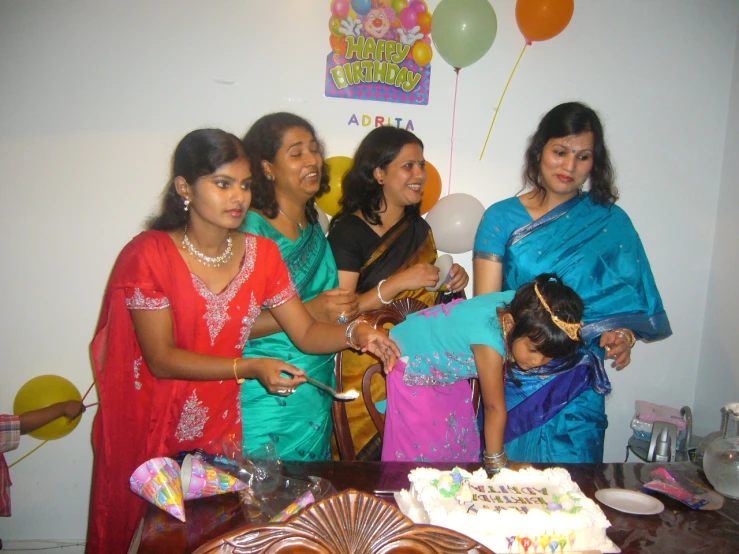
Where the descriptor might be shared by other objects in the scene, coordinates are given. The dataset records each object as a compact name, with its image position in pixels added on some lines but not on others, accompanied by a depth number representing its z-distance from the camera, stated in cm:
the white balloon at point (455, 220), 253
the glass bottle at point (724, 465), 138
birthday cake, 109
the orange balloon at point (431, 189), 258
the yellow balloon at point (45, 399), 241
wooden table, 108
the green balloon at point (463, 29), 246
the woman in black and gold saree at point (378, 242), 216
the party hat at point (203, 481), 116
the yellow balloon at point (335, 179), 245
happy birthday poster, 258
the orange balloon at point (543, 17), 252
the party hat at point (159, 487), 110
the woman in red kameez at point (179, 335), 156
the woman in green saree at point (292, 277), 193
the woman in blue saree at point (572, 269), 198
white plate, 125
